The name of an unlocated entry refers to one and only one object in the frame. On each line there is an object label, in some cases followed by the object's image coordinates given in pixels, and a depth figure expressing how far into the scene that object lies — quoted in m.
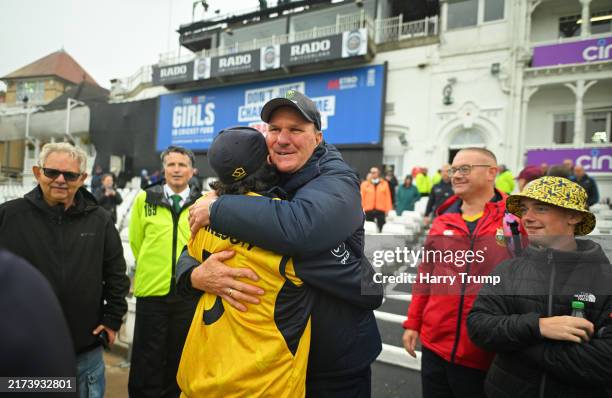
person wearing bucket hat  1.33
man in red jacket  1.88
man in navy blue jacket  1.10
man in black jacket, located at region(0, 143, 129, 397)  1.85
